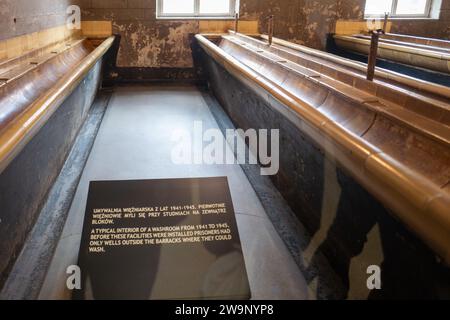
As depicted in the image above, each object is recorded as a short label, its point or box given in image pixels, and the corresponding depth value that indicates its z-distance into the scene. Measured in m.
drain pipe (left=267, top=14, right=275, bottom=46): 4.66
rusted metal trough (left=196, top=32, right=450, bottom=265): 1.19
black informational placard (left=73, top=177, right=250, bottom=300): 1.69
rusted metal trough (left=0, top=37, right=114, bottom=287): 1.97
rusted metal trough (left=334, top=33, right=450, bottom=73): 3.92
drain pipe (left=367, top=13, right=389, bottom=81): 2.47
